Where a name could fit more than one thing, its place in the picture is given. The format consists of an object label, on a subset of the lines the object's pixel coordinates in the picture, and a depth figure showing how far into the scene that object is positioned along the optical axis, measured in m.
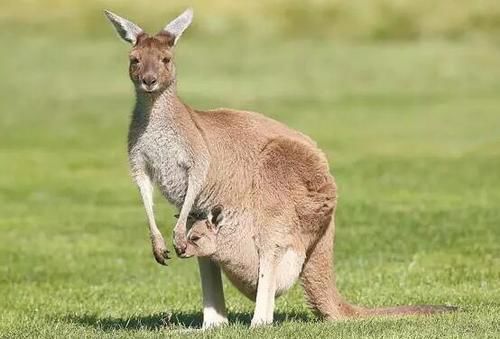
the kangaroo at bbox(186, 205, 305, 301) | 17.05
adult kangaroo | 16.80
